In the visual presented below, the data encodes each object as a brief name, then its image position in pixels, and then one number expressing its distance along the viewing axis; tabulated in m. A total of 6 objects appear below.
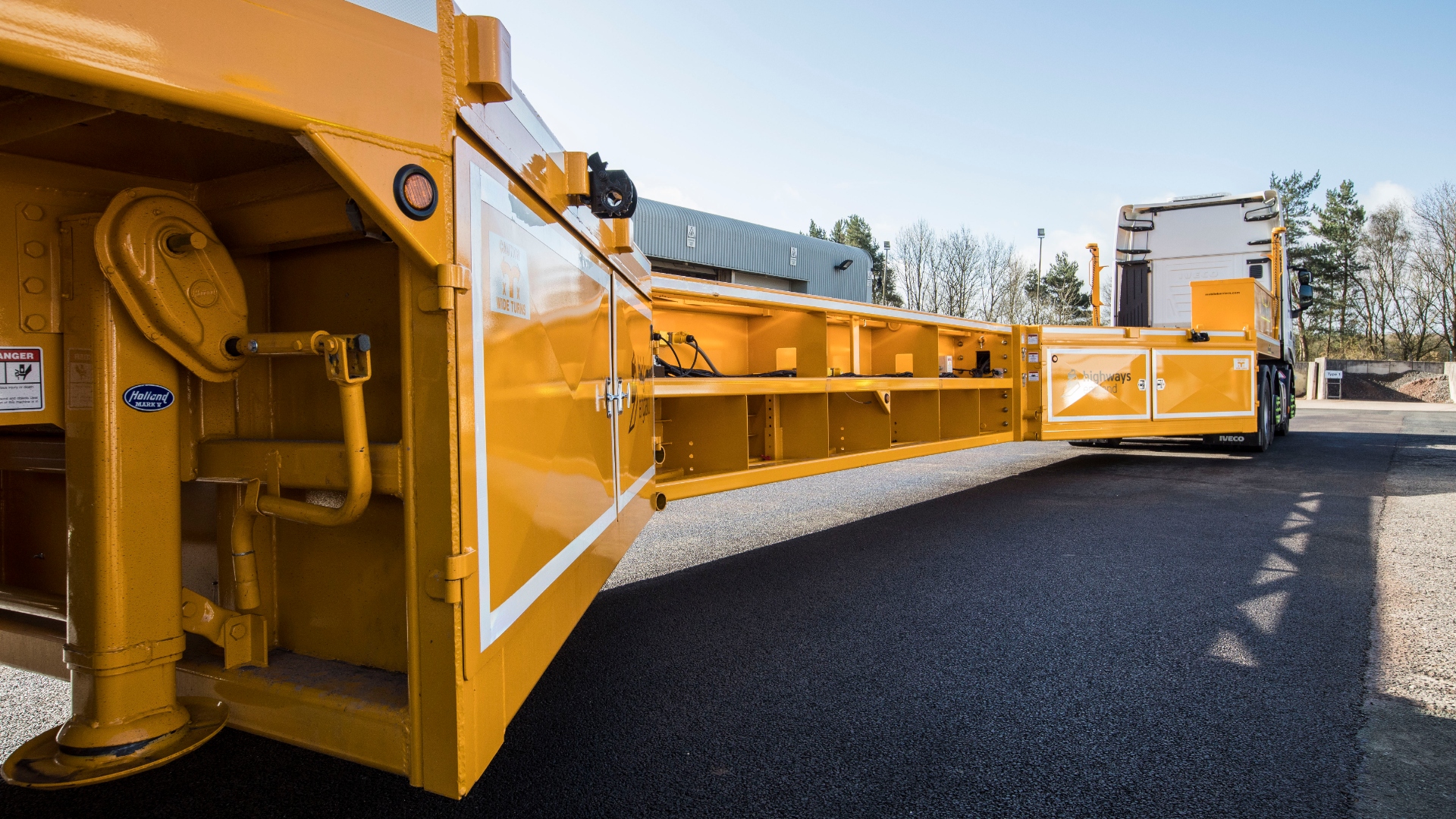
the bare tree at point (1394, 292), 40.50
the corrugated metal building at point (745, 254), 21.48
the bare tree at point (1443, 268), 39.03
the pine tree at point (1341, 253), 43.00
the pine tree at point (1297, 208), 43.75
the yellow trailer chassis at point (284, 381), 1.27
